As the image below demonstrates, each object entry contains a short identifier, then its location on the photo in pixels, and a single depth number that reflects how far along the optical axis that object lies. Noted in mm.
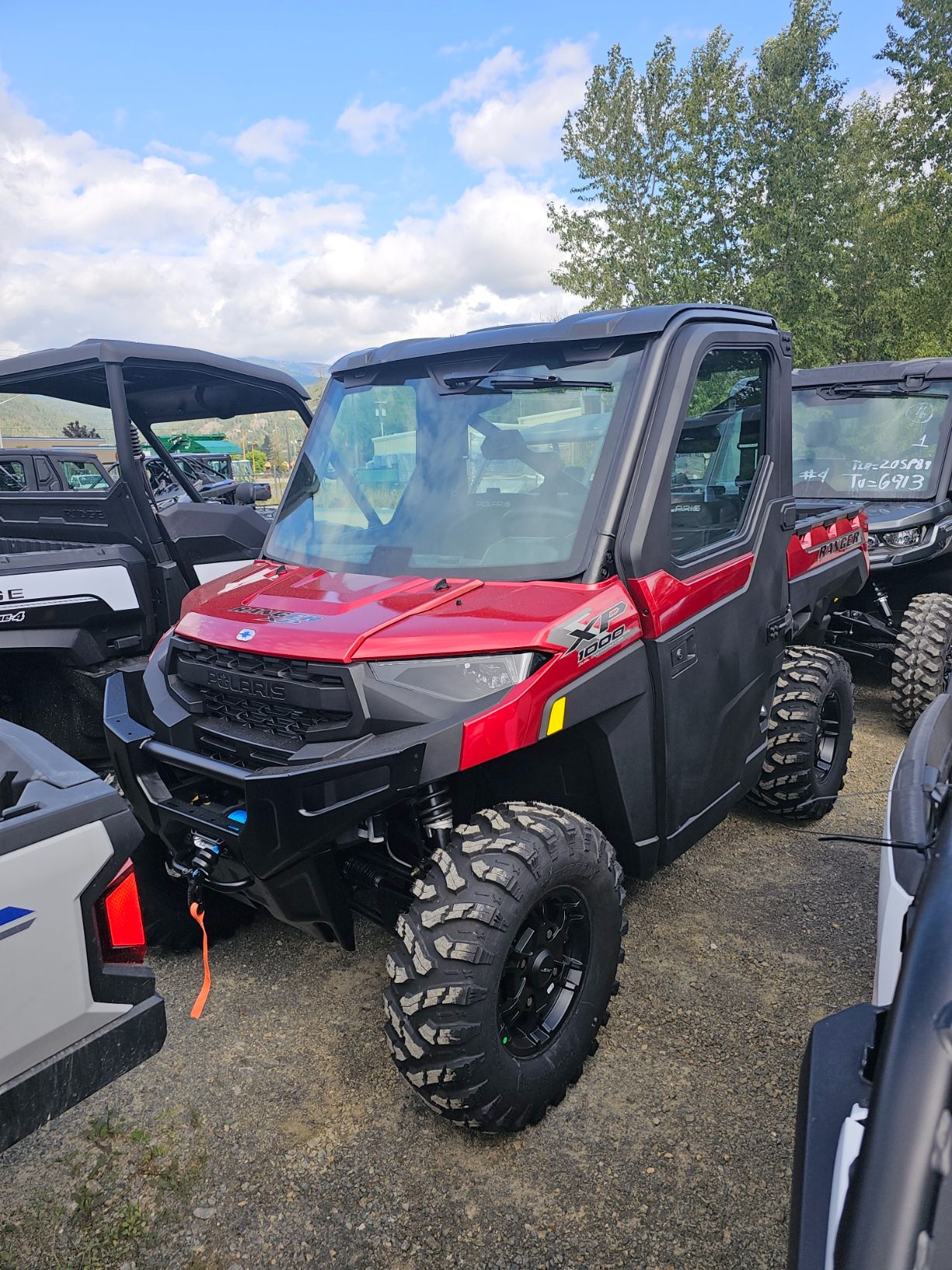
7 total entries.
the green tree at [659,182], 19812
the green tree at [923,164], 15758
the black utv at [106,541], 4277
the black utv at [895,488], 5438
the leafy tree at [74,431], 27972
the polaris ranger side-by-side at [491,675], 2254
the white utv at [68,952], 1615
